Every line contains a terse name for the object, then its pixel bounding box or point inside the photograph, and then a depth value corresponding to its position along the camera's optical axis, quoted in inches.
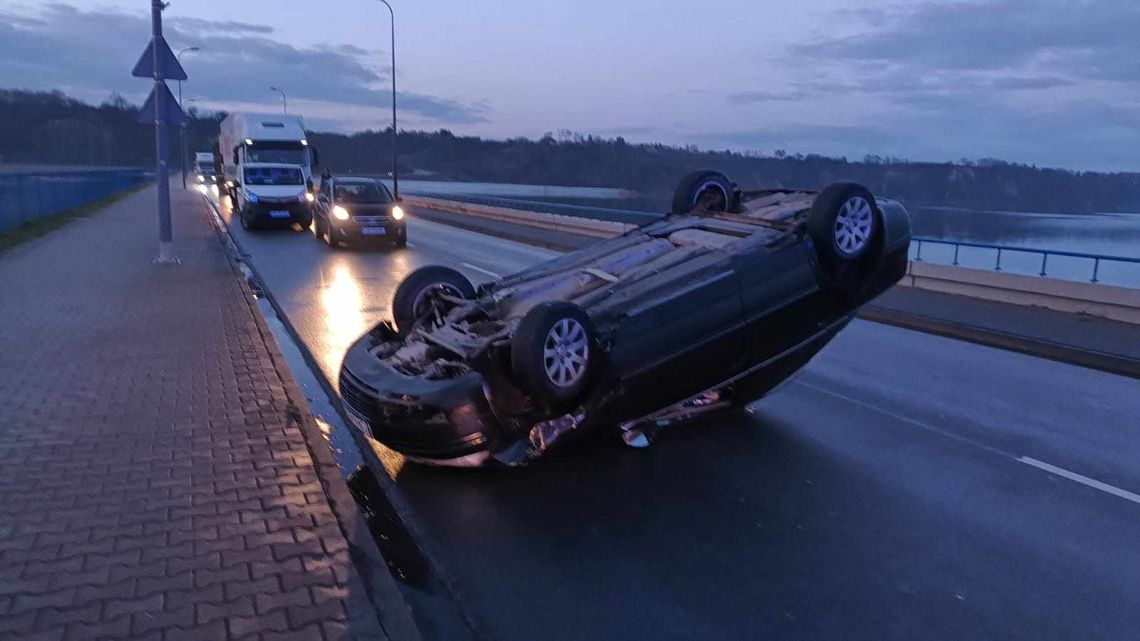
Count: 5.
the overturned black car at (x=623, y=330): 206.8
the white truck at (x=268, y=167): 1077.1
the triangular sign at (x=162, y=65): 624.4
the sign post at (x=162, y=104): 625.3
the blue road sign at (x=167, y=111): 641.0
